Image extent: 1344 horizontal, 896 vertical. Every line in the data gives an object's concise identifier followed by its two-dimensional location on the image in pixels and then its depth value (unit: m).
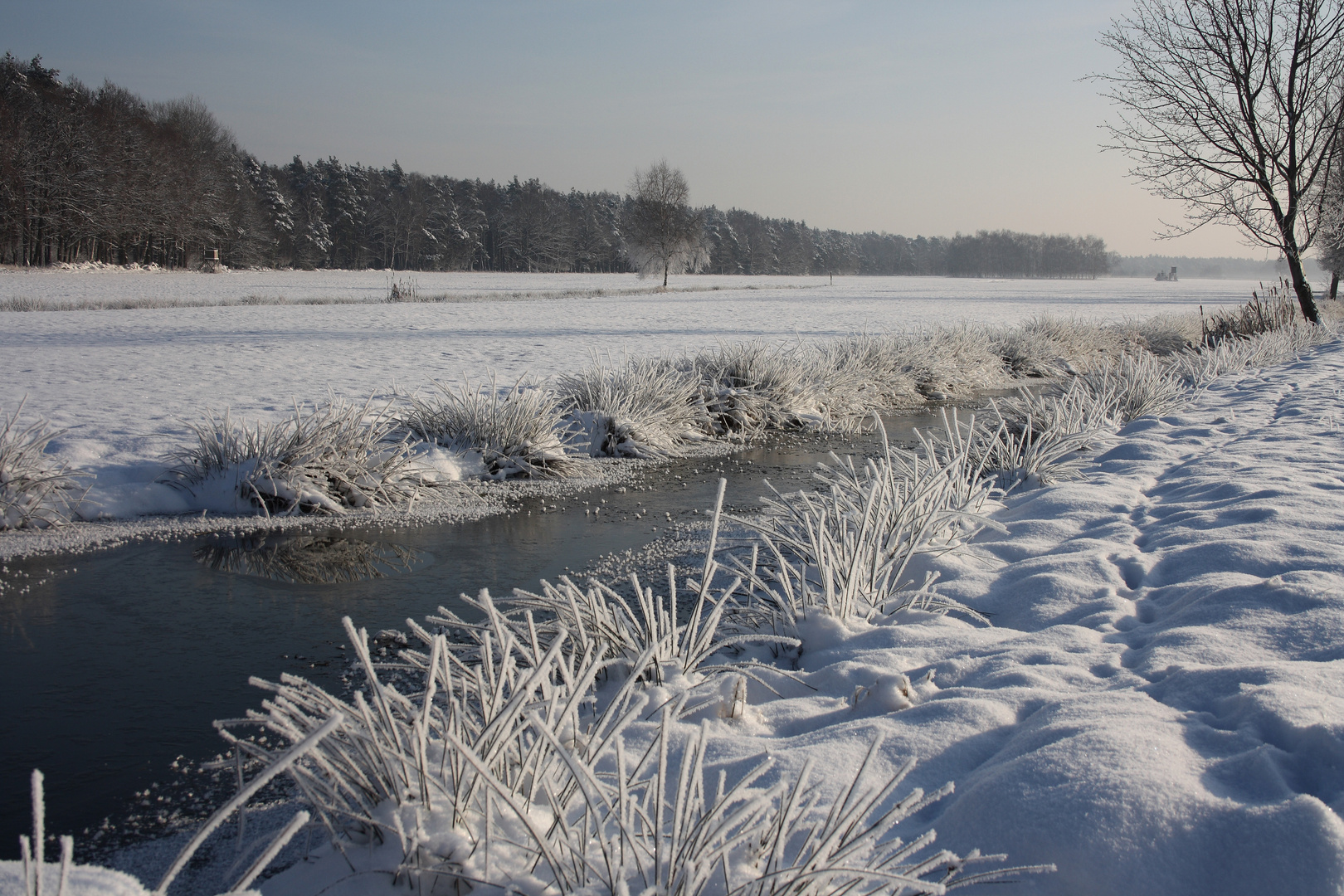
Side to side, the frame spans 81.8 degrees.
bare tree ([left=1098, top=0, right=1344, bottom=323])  13.14
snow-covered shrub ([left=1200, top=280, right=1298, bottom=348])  13.85
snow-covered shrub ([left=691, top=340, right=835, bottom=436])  8.14
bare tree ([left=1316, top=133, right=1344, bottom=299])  16.47
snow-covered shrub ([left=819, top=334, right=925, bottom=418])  9.41
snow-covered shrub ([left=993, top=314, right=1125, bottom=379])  13.39
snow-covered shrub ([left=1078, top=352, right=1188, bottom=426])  6.89
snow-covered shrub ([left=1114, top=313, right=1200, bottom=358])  14.33
